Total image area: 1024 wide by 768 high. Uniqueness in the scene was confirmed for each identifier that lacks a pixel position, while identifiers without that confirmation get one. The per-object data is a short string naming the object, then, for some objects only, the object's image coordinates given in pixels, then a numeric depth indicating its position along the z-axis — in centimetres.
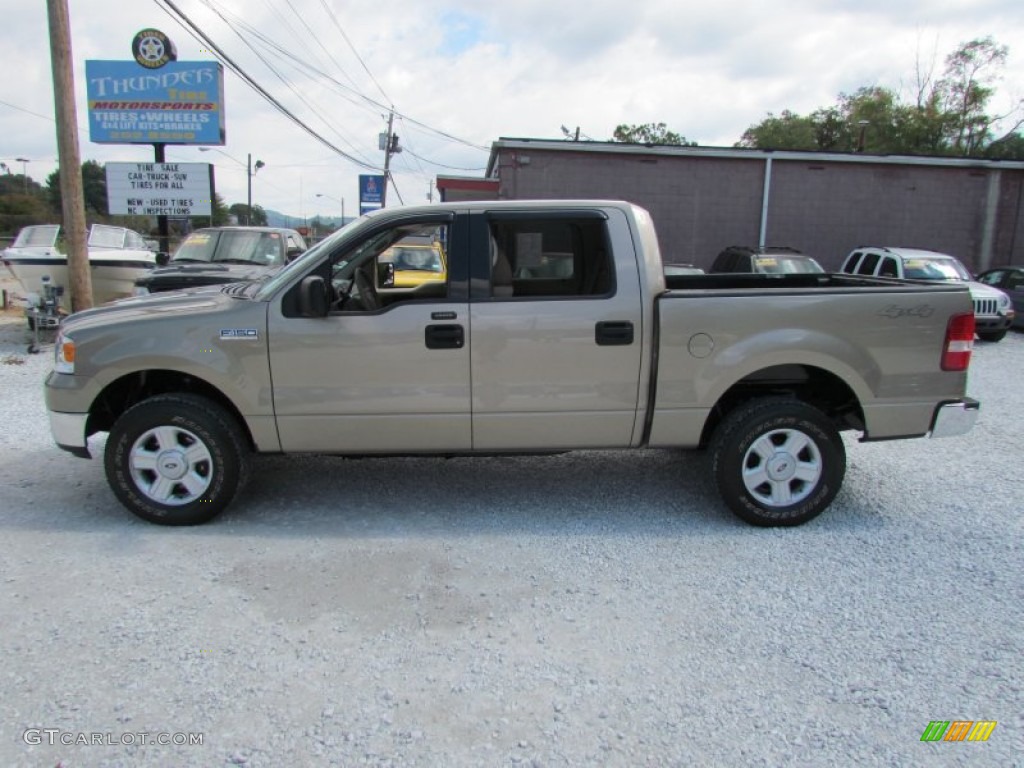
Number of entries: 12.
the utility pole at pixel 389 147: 3878
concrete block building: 1848
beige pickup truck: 402
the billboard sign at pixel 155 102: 1484
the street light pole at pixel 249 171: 5803
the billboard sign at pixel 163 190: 1442
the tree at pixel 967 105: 3428
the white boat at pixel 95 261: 1070
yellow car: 880
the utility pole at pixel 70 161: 982
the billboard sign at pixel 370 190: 2894
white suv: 1252
